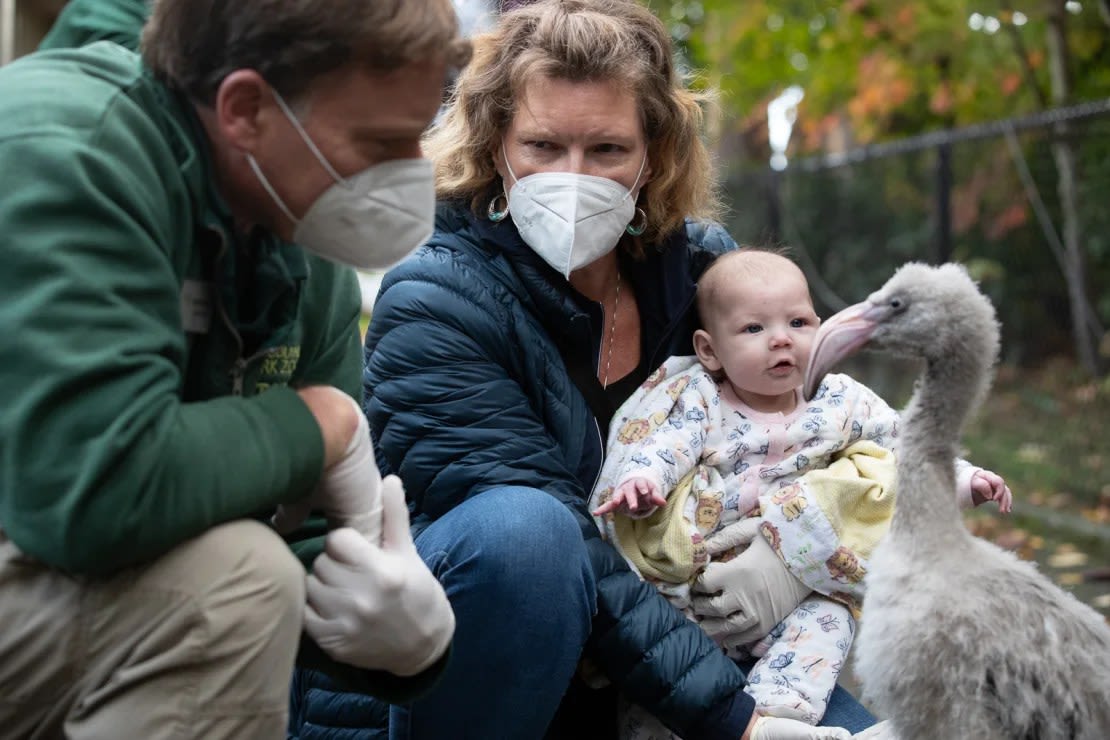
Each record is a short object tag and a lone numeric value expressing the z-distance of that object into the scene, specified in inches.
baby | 125.1
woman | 113.0
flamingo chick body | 97.4
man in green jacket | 75.5
